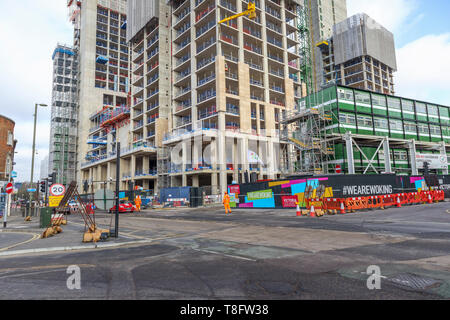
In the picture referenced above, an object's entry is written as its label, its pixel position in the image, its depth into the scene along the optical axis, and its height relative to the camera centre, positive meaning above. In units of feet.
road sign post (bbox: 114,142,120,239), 33.06 +0.71
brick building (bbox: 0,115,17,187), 125.90 +25.85
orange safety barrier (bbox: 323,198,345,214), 60.29 -3.77
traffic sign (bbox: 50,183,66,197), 57.06 +1.41
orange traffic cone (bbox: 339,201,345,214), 60.06 -4.78
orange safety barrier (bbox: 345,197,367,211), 62.08 -3.71
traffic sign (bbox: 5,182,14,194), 59.59 +2.21
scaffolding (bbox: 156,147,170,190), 171.32 +16.25
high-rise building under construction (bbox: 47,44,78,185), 290.76 +89.20
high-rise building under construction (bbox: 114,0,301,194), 147.84 +61.56
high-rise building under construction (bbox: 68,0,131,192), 265.34 +127.00
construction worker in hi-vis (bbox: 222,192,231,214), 78.18 -3.04
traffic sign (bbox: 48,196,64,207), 69.52 -0.82
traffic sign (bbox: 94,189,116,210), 32.60 -0.45
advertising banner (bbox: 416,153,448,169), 150.93 +13.64
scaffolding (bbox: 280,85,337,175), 123.34 +24.96
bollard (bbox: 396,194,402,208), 69.67 -4.34
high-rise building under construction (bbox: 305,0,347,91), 286.05 +166.65
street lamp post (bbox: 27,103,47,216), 84.58 +17.48
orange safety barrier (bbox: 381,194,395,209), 68.39 -3.54
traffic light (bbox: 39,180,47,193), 79.17 +3.49
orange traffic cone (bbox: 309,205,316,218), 56.99 -5.04
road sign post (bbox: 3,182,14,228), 59.55 +2.21
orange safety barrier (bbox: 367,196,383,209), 65.91 -3.69
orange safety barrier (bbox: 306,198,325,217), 57.27 -3.84
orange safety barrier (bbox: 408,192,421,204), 73.92 -3.39
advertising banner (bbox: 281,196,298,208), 74.43 -3.23
